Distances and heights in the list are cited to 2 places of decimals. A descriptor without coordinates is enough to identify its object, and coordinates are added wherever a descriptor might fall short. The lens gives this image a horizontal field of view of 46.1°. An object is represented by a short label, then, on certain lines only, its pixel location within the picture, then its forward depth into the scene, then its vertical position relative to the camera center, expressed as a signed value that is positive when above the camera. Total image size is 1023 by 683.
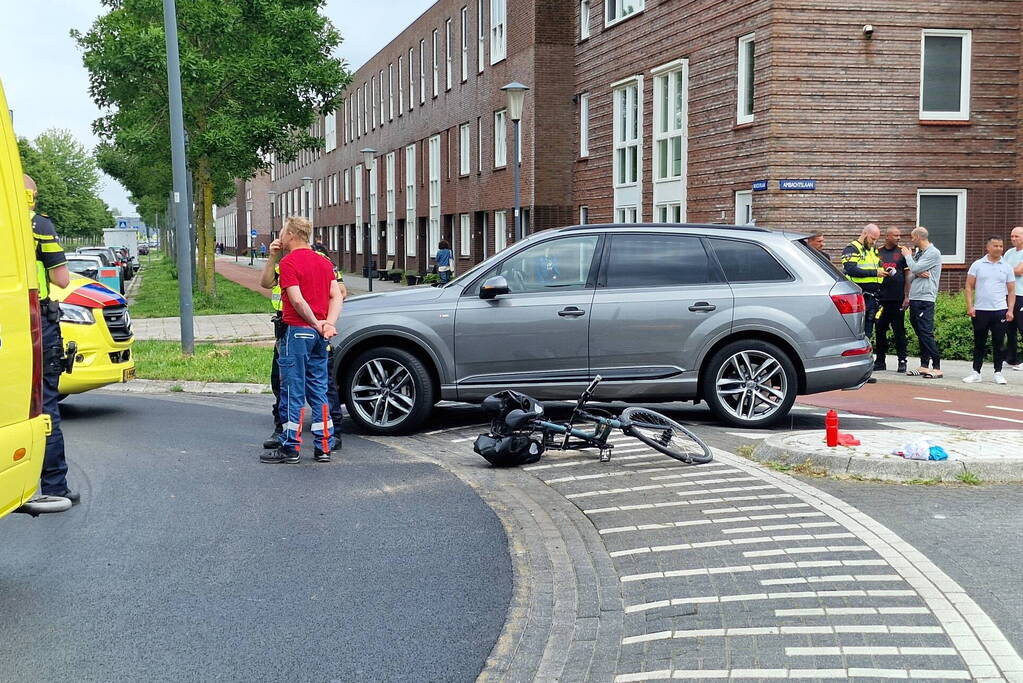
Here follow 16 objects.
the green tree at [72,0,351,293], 30.50 +4.39
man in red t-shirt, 8.95 -0.68
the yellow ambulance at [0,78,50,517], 4.97 -0.43
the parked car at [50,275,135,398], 11.09 -0.84
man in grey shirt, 15.04 -0.65
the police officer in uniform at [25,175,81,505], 6.78 -0.54
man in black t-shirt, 15.28 -0.61
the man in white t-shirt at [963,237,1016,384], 14.44 -0.65
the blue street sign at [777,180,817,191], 22.14 +1.09
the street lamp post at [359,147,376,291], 37.00 +2.67
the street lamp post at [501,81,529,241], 22.75 +2.71
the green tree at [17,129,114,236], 69.25 +4.15
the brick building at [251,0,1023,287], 22.31 +2.70
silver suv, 10.19 -0.73
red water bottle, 8.49 -1.31
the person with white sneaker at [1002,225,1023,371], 14.97 -0.25
